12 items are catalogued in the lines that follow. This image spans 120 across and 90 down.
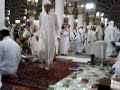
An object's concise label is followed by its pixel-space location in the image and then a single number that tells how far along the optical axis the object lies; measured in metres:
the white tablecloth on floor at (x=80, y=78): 2.24
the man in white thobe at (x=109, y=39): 4.37
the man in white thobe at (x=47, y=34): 3.15
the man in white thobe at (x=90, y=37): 5.17
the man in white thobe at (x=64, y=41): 5.09
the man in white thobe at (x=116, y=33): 4.69
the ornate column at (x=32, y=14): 6.74
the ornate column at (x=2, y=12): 2.91
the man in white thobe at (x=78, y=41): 5.50
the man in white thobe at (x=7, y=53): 2.34
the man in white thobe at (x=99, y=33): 4.98
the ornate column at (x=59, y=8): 5.09
